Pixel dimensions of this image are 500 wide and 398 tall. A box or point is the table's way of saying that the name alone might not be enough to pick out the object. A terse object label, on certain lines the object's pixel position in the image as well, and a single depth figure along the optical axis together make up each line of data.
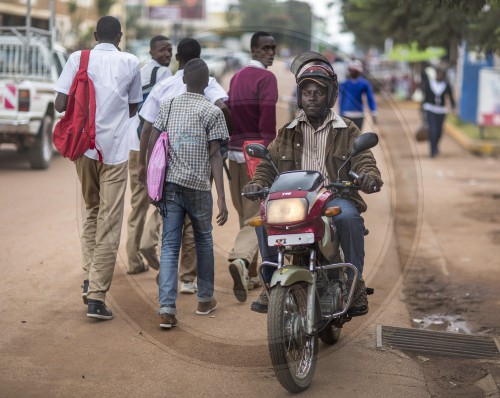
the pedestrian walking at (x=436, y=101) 18.52
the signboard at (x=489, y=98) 20.48
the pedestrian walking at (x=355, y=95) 12.98
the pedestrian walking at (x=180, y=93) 6.71
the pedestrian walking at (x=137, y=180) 7.55
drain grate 5.80
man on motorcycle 5.31
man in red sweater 7.16
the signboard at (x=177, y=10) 75.38
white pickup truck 13.74
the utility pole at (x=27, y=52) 14.57
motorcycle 4.70
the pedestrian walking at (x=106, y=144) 6.28
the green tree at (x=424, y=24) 13.12
